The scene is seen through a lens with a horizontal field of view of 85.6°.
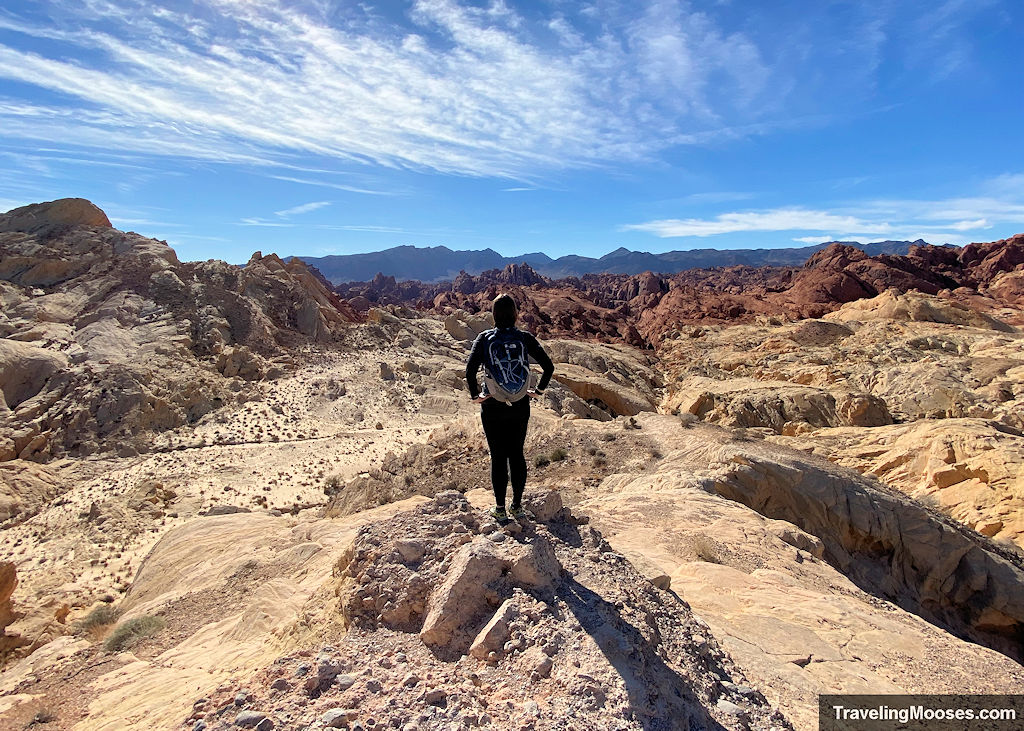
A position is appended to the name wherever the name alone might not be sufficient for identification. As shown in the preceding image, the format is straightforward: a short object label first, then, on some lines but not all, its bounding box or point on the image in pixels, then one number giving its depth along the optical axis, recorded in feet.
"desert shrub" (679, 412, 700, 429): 43.16
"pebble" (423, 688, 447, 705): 8.13
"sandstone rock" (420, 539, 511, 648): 9.61
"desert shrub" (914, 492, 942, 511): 40.32
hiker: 11.75
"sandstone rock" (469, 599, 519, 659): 9.04
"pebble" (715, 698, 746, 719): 9.11
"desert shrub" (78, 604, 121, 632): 19.11
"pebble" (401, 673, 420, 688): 8.56
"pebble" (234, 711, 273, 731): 7.79
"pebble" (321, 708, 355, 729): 7.73
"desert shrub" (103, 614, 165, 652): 15.42
